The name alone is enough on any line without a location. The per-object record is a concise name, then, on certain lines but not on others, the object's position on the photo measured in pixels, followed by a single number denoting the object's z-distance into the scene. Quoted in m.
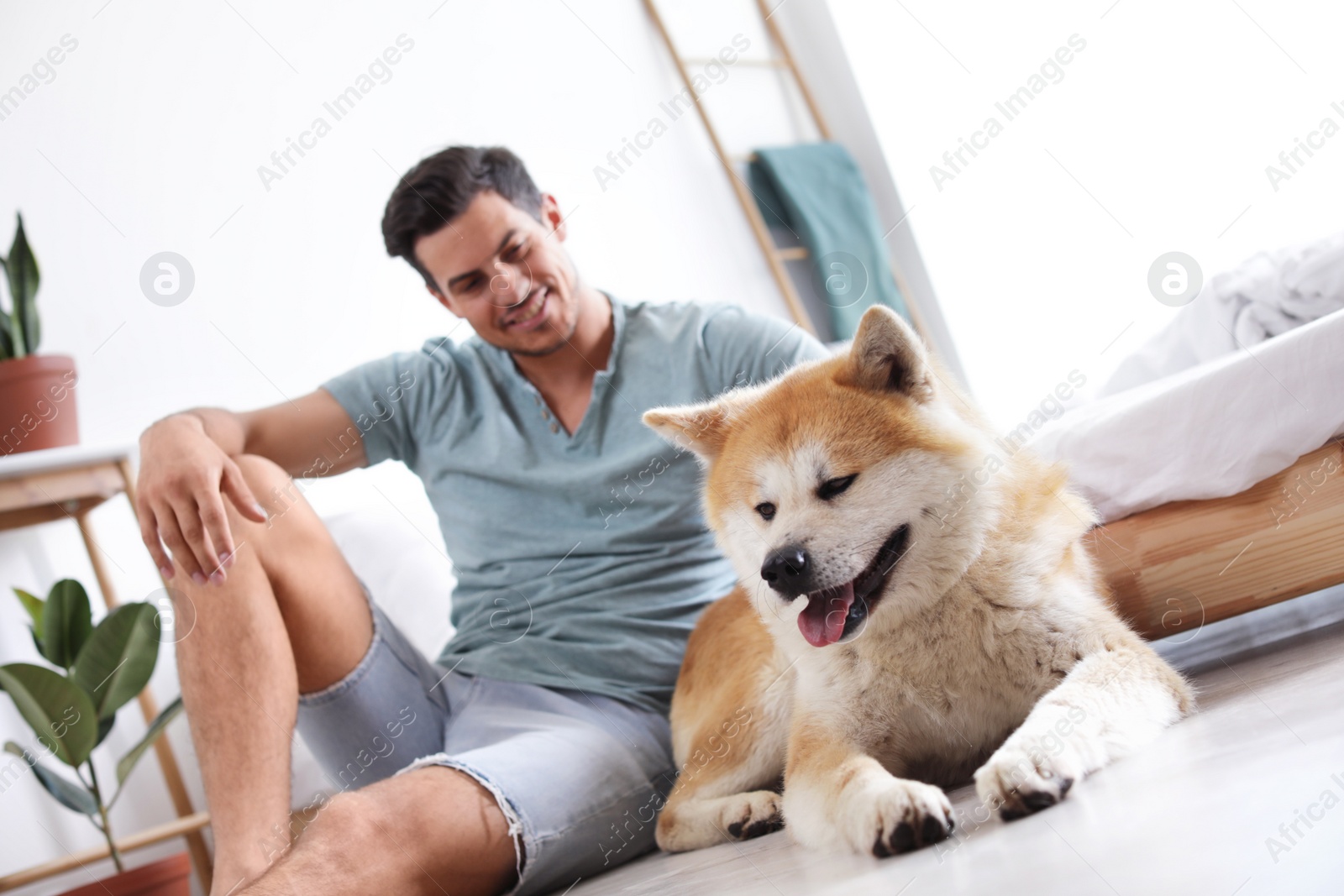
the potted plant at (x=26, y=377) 2.23
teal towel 3.82
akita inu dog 1.07
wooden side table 2.16
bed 1.23
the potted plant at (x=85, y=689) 1.95
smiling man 1.26
